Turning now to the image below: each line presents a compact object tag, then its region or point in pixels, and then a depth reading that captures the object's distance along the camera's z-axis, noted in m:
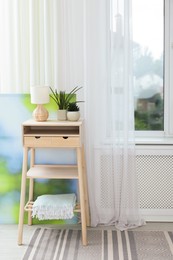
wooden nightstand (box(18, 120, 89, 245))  2.89
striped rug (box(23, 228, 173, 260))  2.77
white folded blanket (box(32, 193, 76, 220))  2.96
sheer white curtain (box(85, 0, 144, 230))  3.14
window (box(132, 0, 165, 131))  3.42
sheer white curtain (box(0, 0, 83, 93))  3.20
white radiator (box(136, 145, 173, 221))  3.30
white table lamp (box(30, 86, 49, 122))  2.96
